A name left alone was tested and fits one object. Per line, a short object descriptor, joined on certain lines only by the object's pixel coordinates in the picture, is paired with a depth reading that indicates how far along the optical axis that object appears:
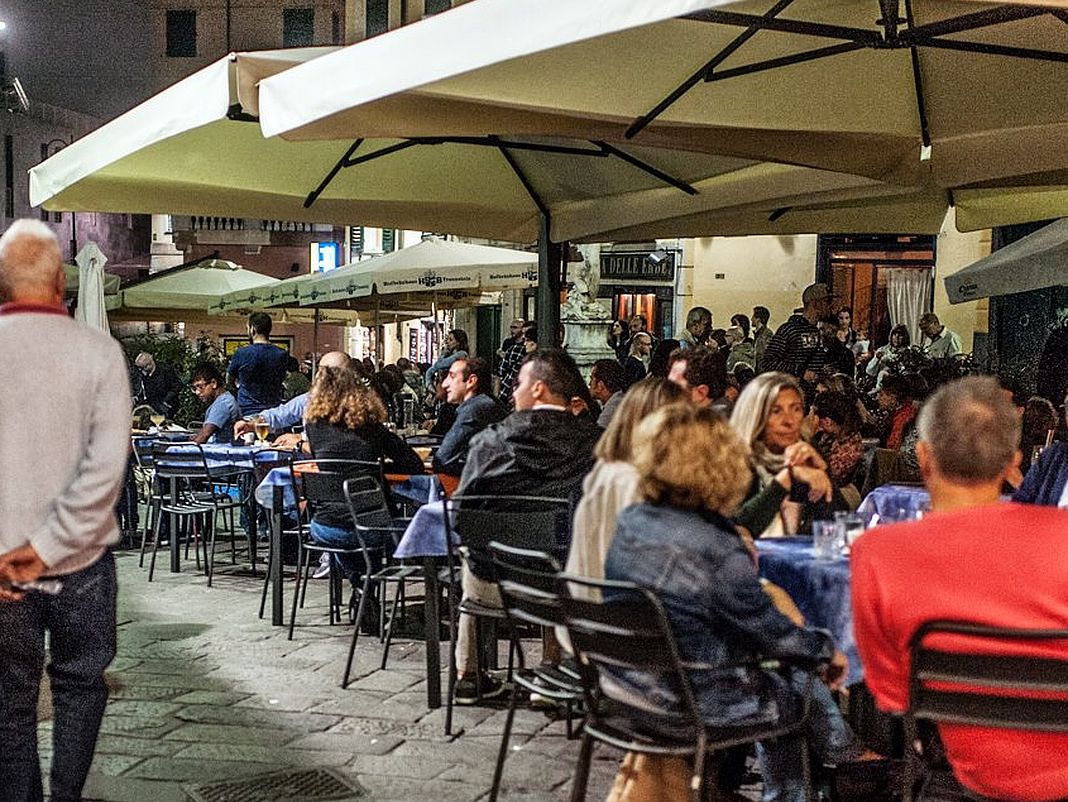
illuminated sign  42.34
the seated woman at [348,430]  7.85
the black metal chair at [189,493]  9.88
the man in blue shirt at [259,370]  11.39
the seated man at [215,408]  10.68
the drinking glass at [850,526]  4.82
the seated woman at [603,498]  4.30
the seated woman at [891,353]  12.93
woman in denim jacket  3.69
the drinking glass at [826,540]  4.73
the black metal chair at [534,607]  4.30
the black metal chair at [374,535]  6.97
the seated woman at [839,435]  7.24
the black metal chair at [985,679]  3.22
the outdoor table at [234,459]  9.65
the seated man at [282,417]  10.30
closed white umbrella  11.45
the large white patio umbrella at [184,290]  19.83
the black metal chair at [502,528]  5.73
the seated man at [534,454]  6.16
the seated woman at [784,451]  5.38
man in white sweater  4.05
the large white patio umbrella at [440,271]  13.52
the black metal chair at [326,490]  7.41
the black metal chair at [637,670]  3.69
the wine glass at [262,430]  10.51
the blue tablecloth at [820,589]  4.50
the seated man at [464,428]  7.85
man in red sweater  3.19
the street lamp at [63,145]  34.72
